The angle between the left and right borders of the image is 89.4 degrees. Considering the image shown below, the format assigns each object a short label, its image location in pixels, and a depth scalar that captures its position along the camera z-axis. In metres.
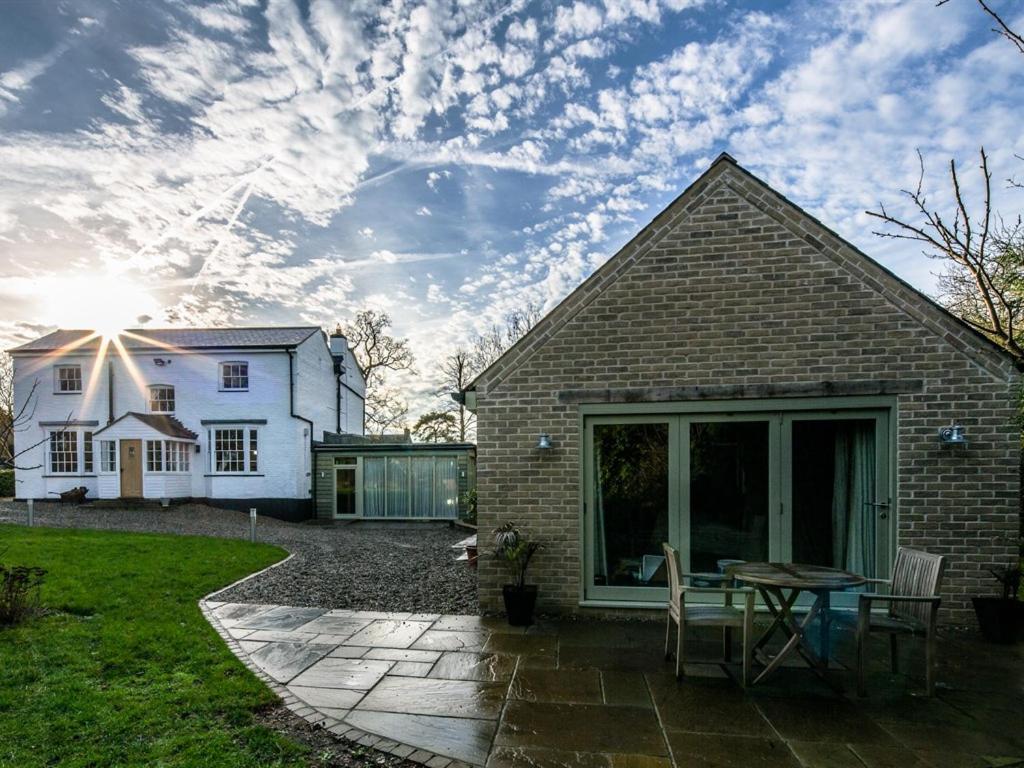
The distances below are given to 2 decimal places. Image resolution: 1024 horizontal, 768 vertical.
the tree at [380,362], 30.22
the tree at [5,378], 24.12
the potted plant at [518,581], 5.88
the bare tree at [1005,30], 4.65
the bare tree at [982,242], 5.32
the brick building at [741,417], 5.72
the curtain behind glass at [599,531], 6.26
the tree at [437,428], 29.23
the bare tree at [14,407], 19.06
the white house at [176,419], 18.58
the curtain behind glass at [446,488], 18.38
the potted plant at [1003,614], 5.19
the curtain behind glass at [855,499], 5.94
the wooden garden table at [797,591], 4.18
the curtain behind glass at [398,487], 18.62
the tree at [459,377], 28.19
